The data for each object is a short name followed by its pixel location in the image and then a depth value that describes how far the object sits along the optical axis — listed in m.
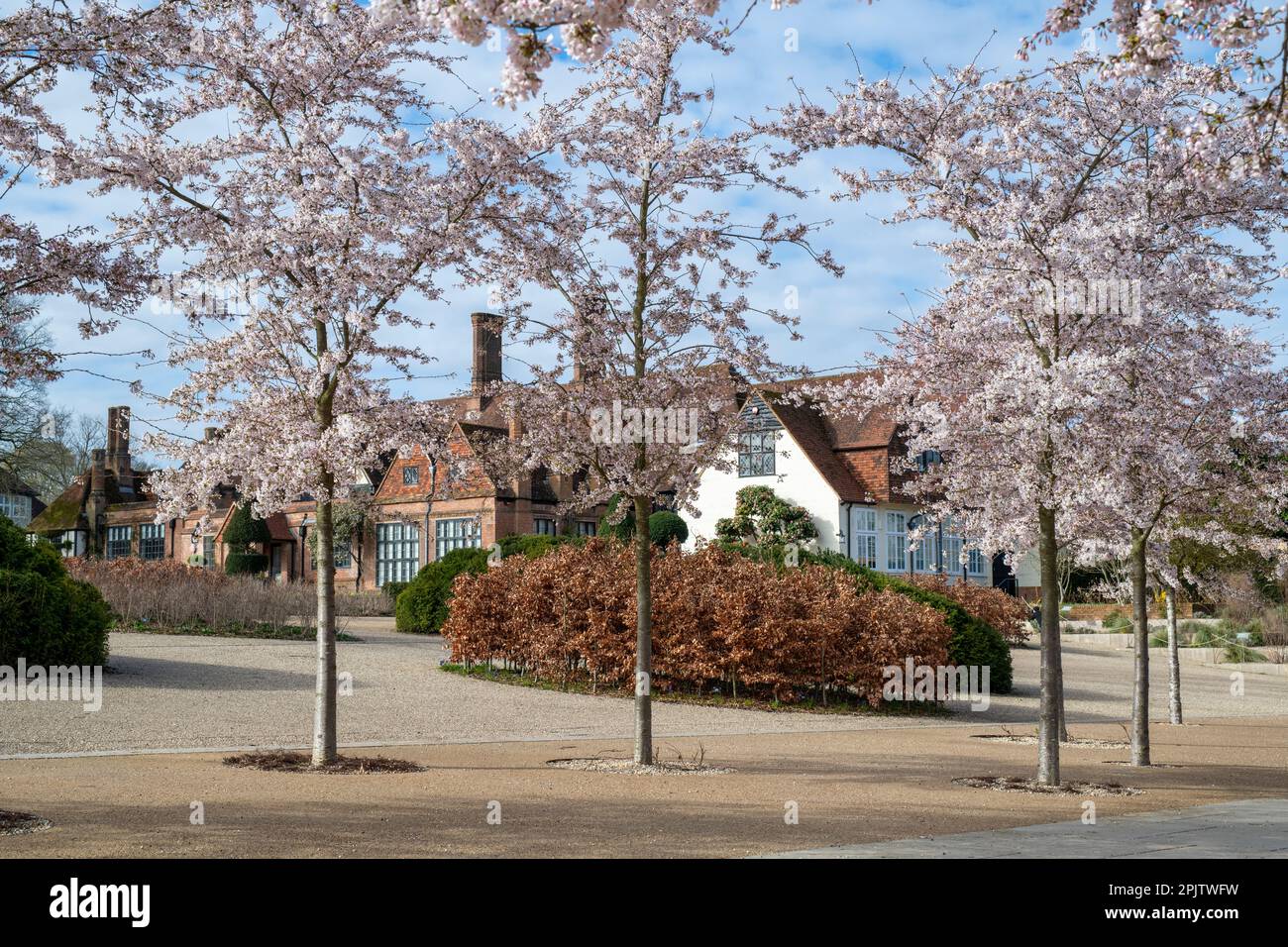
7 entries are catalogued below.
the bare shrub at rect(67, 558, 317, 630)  23.20
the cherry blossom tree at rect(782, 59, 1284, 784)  10.59
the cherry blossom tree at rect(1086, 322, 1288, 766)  11.30
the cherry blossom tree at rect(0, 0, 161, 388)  7.66
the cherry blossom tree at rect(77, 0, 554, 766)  10.23
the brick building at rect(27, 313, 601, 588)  43.31
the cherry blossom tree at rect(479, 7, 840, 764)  11.46
